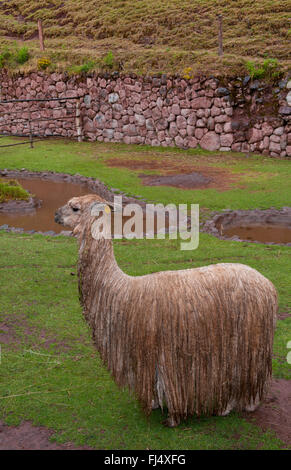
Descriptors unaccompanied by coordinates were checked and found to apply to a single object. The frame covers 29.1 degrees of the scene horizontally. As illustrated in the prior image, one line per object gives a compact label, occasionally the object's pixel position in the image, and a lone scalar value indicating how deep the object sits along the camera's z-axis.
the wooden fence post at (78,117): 15.72
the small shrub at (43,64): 16.88
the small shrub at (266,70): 12.65
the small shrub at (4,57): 18.12
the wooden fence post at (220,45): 14.31
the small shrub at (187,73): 13.57
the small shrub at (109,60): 15.41
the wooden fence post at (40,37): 17.77
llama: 3.35
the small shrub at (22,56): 17.84
